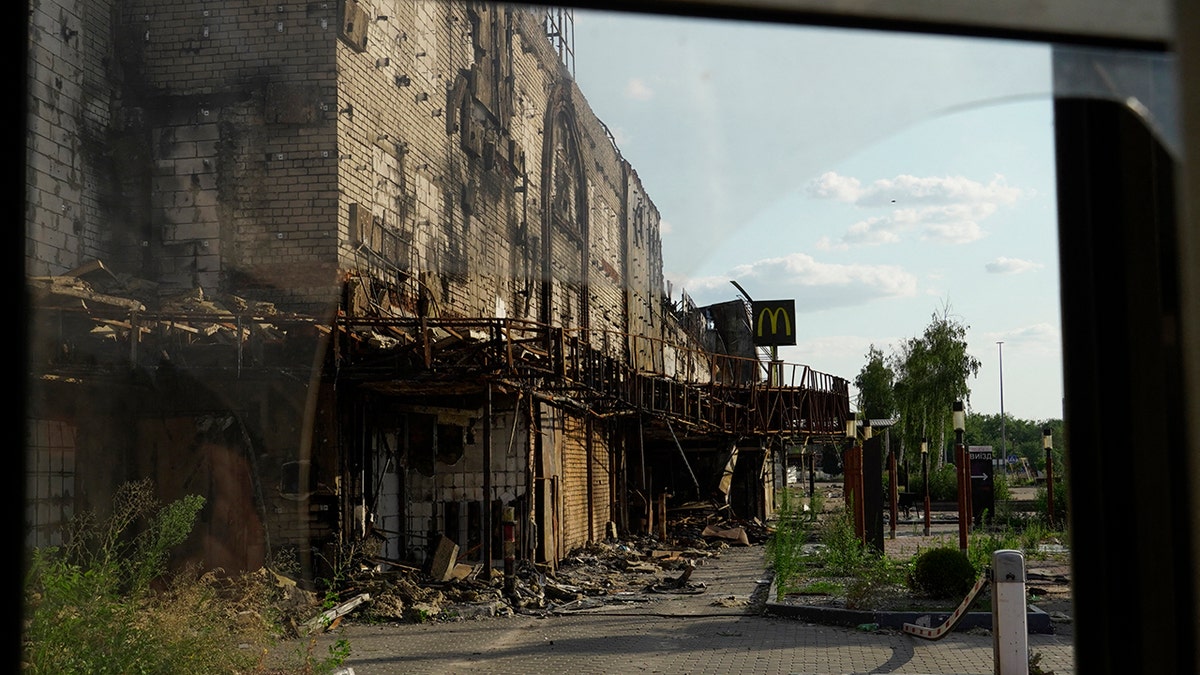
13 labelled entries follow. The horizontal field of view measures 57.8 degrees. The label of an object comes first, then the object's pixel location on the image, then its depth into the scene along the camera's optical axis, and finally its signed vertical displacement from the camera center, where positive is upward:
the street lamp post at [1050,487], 22.91 -1.38
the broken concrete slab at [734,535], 27.77 -2.76
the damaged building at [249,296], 11.95 +1.67
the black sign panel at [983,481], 21.33 -1.11
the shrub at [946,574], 13.16 -1.81
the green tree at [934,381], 50.50 +2.02
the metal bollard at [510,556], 15.12 -1.77
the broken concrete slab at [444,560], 15.77 -1.91
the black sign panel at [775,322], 25.00 +2.54
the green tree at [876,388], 55.16 +2.02
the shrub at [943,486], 38.94 -2.23
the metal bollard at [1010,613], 7.27 -1.27
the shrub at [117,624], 5.91 -1.13
